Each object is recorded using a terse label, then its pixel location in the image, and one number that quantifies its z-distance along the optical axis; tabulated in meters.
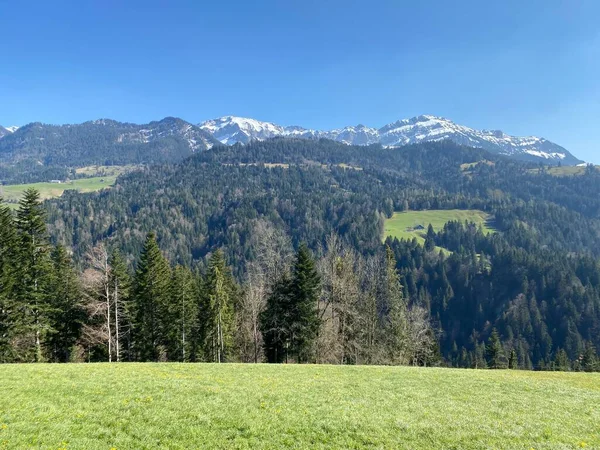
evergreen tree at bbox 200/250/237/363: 52.78
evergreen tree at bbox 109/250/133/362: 46.64
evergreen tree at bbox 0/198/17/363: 37.16
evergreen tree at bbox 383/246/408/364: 58.31
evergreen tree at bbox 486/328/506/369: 90.38
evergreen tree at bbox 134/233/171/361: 51.50
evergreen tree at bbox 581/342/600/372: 87.36
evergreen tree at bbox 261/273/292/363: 49.88
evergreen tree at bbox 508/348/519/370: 90.54
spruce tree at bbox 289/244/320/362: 49.19
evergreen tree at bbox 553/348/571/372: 100.16
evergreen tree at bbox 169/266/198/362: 54.75
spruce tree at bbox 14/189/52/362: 39.25
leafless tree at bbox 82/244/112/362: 44.66
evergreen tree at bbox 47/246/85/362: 51.03
